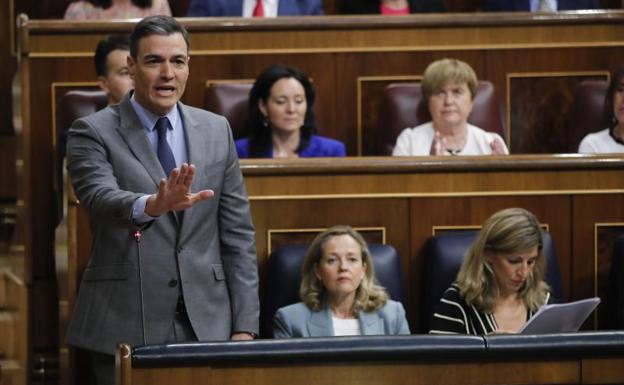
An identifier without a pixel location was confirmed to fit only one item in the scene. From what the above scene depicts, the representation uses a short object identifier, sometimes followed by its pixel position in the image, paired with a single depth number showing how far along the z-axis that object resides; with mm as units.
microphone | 16822
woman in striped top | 17810
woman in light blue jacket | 17838
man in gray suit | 16869
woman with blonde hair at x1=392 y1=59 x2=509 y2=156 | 18902
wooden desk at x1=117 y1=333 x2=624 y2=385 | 16437
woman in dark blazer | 18857
